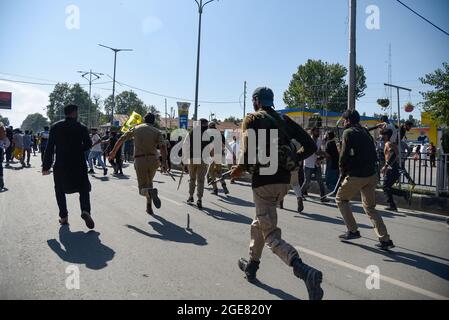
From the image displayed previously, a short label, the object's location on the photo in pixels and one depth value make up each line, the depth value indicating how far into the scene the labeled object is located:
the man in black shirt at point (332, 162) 10.68
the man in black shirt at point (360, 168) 5.62
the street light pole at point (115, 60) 36.28
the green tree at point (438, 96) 20.59
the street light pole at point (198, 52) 22.22
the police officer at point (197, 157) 8.69
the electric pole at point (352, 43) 12.39
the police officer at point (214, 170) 9.80
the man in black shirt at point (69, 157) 6.25
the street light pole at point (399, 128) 9.93
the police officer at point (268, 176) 3.95
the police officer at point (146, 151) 7.60
